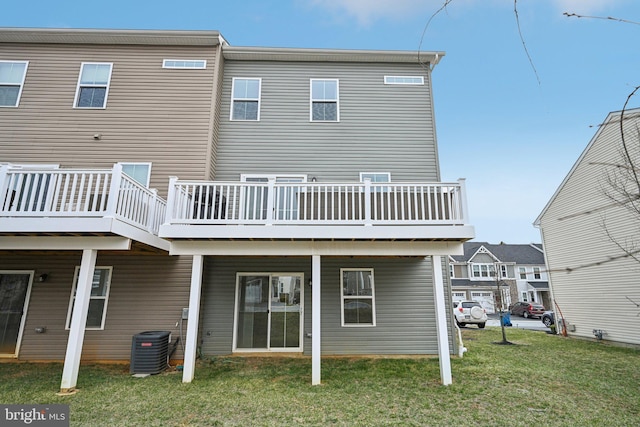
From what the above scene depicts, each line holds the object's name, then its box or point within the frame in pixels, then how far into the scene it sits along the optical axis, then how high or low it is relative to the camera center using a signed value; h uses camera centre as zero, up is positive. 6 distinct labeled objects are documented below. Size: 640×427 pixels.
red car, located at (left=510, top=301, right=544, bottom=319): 22.70 -1.08
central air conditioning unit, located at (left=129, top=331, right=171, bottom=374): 6.46 -1.19
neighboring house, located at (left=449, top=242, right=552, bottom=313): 29.02 +1.65
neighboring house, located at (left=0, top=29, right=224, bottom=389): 7.45 +3.70
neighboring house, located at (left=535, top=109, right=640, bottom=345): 9.72 +1.55
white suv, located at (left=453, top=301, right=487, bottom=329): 16.45 -1.07
